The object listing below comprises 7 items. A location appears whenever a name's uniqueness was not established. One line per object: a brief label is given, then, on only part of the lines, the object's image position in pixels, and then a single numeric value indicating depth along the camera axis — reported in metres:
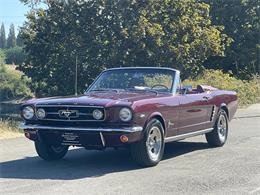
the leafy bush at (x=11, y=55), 54.26
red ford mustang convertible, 7.86
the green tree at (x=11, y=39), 123.24
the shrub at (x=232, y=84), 24.39
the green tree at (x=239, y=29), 39.62
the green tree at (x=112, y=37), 22.02
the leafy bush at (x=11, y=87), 32.75
